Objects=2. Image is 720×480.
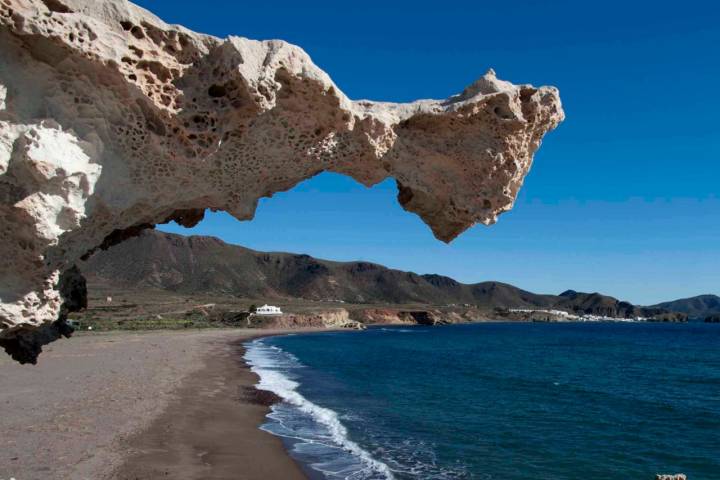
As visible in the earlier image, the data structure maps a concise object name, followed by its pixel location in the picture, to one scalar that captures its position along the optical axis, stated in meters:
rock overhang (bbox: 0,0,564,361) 5.61
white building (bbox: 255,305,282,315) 108.31
